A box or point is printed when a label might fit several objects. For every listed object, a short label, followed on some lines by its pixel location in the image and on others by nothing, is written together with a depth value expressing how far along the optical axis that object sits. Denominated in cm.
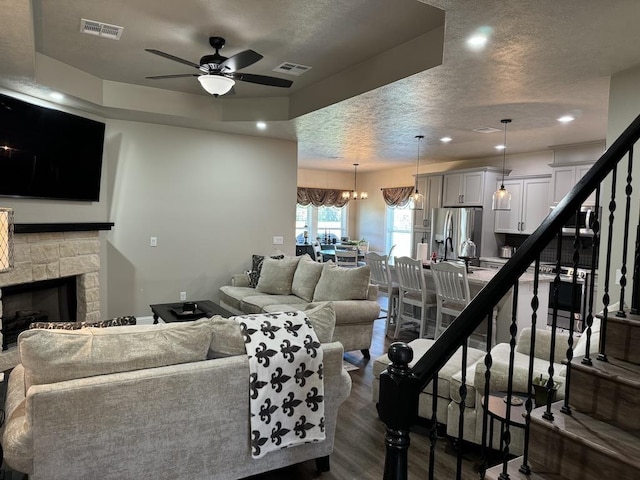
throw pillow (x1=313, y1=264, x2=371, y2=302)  475
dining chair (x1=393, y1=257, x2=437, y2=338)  514
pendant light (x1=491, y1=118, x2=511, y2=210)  546
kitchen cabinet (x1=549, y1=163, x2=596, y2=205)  620
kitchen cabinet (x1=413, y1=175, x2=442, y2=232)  832
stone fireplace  432
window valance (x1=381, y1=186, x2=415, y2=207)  980
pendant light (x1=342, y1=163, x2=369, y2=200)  1051
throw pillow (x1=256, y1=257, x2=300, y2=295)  546
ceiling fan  337
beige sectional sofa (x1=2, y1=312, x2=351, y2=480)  186
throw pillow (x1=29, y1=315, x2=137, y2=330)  223
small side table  217
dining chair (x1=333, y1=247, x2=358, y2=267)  864
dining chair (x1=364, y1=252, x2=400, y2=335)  568
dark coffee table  434
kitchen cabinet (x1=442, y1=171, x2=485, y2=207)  745
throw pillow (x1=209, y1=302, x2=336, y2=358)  228
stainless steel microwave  559
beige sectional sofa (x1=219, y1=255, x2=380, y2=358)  458
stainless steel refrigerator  738
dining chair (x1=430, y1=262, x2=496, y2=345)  454
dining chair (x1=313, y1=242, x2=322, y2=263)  977
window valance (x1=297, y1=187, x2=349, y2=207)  1062
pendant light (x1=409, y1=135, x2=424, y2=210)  686
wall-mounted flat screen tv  416
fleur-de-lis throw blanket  225
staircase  143
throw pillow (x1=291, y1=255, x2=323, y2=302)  520
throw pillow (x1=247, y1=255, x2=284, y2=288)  594
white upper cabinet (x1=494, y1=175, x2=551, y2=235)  680
